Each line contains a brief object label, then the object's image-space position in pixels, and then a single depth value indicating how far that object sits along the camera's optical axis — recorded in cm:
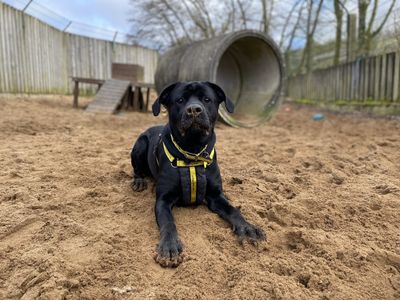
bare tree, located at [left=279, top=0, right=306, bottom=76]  1974
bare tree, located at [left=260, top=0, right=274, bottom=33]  2088
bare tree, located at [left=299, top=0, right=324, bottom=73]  1698
